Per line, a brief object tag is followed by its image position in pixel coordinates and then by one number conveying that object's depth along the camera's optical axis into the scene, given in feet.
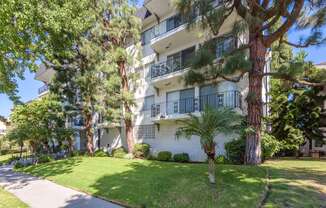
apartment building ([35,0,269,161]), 50.88
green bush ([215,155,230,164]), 43.43
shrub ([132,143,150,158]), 63.33
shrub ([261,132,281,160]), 41.11
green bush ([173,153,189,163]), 54.24
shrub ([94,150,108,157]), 73.46
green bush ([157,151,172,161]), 57.16
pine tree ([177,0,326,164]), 32.12
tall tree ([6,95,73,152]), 67.46
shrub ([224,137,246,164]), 41.52
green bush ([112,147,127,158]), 66.14
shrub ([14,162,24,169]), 64.85
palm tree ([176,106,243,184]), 25.58
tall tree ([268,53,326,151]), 50.57
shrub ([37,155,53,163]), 70.59
